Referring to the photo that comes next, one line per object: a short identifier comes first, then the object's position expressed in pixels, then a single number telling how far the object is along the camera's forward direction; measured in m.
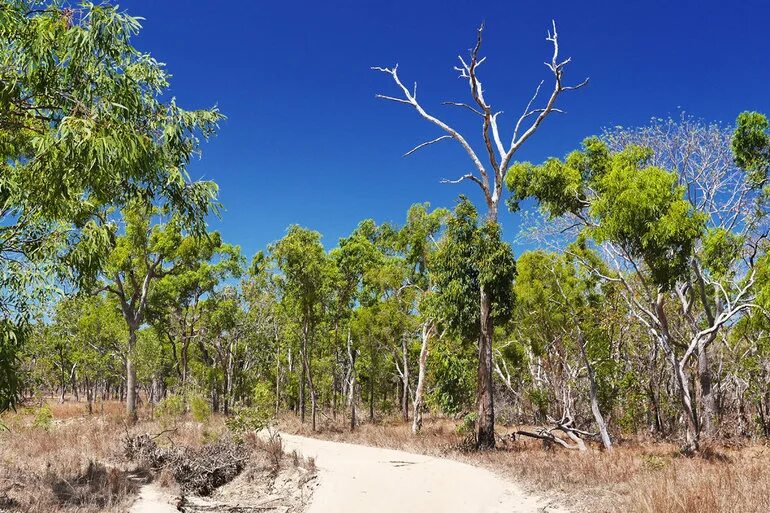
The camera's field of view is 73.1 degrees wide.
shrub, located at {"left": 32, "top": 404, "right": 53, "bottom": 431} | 18.25
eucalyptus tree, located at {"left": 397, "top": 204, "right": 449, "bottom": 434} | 31.42
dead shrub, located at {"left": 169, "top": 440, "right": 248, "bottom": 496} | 12.59
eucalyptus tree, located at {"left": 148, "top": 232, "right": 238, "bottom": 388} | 30.58
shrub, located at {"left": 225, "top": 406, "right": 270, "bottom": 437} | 15.27
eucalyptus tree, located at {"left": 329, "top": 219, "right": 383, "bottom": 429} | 28.95
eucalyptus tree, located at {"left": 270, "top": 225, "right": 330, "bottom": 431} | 24.70
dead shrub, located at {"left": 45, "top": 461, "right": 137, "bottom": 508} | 9.62
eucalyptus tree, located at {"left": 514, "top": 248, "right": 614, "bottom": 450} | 19.72
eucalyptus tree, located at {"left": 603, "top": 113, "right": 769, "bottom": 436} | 14.69
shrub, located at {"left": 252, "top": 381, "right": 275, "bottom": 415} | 18.29
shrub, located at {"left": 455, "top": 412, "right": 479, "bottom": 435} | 19.22
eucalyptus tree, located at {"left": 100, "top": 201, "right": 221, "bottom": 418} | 23.52
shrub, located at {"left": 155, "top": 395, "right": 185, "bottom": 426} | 19.00
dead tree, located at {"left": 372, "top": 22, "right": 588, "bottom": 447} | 16.44
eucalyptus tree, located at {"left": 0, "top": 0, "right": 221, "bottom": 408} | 6.05
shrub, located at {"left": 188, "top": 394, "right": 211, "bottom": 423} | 20.27
